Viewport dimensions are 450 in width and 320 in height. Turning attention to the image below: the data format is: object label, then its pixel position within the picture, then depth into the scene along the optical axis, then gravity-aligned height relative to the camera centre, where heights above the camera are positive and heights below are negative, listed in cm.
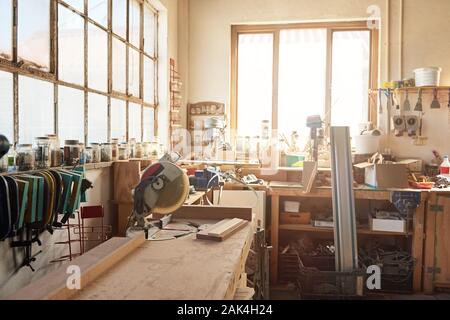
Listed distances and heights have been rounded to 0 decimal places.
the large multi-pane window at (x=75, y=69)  191 +46
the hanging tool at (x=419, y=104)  399 +43
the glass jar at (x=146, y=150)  315 -3
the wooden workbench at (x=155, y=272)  118 -43
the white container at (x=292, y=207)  379 -57
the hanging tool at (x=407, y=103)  404 +45
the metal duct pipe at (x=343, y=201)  308 -43
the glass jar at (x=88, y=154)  233 -5
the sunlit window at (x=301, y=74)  431 +79
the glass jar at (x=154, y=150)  330 -3
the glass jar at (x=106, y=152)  256 -4
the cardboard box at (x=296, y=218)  376 -67
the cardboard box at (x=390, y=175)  348 -24
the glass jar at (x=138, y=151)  307 -4
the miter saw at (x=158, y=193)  184 -22
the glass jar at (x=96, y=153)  243 -5
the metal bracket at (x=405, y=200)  334 -44
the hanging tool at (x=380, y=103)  411 +45
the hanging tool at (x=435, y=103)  396 +44
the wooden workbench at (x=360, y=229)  341 -64
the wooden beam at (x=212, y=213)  223 -38
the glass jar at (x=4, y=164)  165 -8
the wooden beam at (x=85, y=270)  113 -41
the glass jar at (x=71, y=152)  213 -4
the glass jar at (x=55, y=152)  201 -3
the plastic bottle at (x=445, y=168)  379 -19
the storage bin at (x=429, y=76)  379 +68
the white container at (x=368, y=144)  395 +3
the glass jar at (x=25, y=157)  179 -5
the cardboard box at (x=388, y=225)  347 -68
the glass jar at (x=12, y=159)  173 -6
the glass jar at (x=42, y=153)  189 -4
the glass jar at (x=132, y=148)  302 -2
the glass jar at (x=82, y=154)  221 -5
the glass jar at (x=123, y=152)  277 -4
